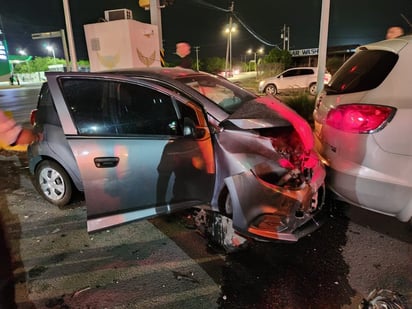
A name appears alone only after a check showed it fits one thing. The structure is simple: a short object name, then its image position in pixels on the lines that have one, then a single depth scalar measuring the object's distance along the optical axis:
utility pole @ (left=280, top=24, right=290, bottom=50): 47.99
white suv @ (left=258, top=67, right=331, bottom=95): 17.14
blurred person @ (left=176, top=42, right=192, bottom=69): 8.42
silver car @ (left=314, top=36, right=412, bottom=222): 2.51
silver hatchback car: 2.78
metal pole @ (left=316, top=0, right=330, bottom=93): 7.40
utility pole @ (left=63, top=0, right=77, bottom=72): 9.30
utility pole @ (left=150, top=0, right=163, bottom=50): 9.16
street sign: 17.61
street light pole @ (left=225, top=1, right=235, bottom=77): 30.13
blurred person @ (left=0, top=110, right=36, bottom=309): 1.64
